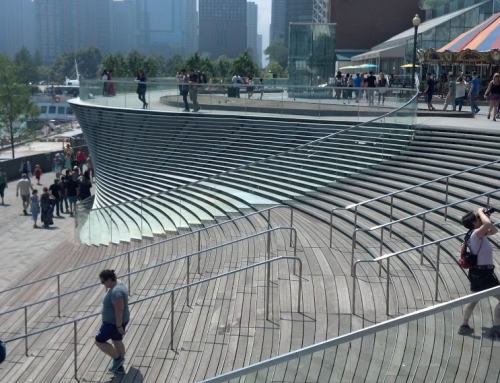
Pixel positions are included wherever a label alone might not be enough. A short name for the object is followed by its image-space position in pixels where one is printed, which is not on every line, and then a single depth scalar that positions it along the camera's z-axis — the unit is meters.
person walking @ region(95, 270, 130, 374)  7.96
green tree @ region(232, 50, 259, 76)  73.50
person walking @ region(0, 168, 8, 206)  25.52
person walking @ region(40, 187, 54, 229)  21.25
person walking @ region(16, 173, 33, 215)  23.81
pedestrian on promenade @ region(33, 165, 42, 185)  30.95
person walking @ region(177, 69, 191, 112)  23.21
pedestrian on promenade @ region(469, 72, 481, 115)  22.23
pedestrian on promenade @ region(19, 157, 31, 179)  29.98
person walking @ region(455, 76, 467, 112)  23.25
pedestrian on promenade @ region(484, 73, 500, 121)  19.34
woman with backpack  7.31
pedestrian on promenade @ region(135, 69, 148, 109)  24.23
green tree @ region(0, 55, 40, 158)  48.19
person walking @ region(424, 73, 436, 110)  23.86
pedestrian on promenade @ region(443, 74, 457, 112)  23.61
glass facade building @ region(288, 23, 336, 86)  37.88
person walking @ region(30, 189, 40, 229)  21.70
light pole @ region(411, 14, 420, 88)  25.41
